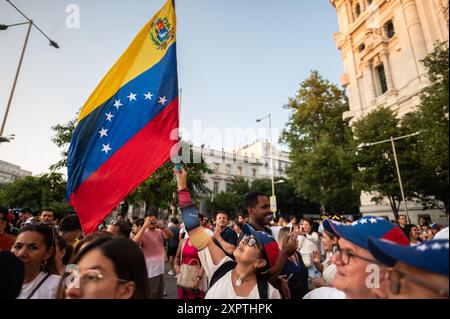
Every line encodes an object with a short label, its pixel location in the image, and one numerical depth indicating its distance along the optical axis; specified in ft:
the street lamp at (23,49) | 34.24
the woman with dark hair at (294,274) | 8.44
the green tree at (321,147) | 69.66
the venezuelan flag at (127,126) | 11.01
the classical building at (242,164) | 159.43
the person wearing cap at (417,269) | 3.25
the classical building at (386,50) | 65.31
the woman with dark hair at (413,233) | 19.73
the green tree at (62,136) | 55.42
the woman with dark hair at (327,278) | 7.72
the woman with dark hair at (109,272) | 4.45
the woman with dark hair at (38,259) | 6.82
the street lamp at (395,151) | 48.29
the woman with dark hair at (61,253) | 8.61
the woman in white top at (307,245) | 17.29
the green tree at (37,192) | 53.72
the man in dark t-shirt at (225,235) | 8.43
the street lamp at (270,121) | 77.28
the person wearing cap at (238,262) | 6.46
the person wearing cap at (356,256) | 4.97
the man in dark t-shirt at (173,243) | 31.65
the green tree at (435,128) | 36.40
